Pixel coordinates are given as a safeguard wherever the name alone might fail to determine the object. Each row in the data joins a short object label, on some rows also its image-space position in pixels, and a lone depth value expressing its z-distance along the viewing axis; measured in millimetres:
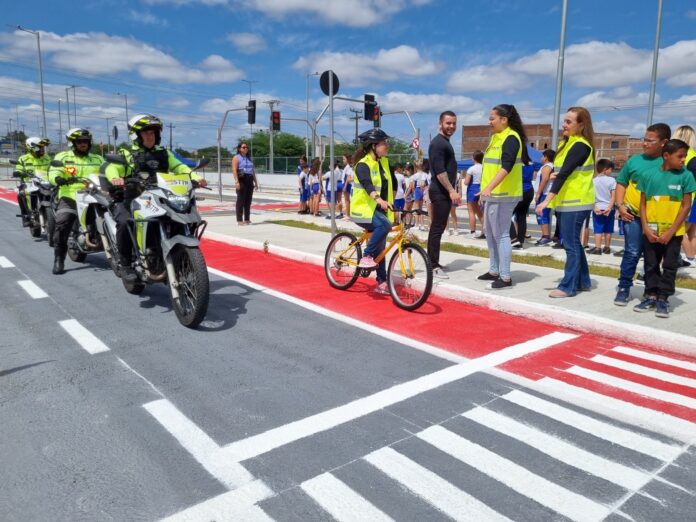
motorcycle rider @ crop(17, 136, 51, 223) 10828
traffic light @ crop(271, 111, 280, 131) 28219
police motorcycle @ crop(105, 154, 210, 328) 5125
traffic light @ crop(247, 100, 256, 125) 24314
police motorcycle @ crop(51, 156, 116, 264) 7445
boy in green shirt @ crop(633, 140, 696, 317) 5352
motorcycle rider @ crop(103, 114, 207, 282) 5797
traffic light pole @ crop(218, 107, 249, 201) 23062
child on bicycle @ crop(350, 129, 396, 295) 6434
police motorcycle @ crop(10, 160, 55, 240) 10609
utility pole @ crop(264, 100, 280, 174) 47062
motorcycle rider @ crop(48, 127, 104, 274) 7941
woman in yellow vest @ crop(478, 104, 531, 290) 6270
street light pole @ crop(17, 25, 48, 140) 35303
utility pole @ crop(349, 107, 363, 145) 63984
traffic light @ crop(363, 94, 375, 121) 21828
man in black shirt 6977
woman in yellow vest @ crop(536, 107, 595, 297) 5961
